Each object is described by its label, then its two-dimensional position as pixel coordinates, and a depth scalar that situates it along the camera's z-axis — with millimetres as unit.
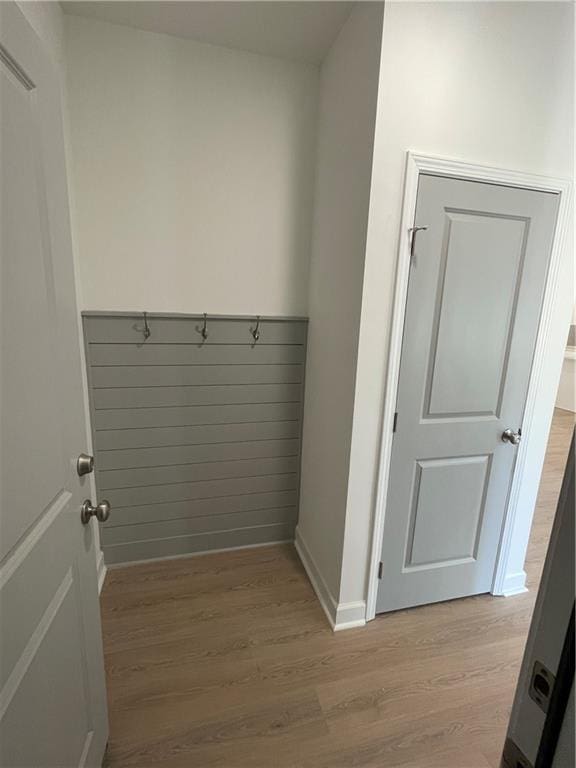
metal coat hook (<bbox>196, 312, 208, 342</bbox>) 2113
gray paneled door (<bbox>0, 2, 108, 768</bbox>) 720
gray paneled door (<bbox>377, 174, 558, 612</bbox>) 1638
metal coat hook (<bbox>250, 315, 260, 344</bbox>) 2184
